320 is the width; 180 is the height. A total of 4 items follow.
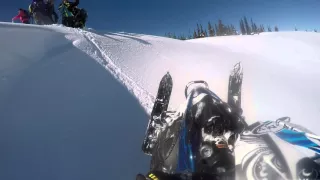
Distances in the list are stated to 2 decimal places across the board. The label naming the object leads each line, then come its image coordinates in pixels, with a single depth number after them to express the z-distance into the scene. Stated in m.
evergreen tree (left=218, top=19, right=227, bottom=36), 82.68
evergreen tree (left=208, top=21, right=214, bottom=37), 81.59
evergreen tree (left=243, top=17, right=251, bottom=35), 95.25
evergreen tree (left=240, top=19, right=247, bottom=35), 94.19
